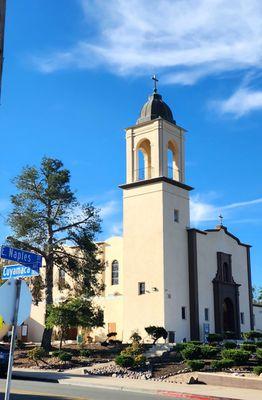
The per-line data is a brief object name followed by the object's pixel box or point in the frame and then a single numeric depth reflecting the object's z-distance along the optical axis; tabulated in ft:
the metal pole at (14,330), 30.94
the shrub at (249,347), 93.32
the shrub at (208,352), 84.74
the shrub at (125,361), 81.92
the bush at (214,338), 115.85
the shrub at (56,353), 96.65
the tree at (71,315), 101.65
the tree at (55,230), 113.60
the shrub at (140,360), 82.89
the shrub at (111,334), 132.88
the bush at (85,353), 99.35
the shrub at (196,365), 75.43
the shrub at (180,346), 98.70
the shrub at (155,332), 113.29
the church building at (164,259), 122.01
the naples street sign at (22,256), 37.11
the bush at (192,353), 84.69
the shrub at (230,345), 102.01
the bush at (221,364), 73.87
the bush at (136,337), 116.37
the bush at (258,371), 67.67
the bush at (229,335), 127.95
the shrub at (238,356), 76.84
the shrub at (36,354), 91.86
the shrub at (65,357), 90.94
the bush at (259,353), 74.64
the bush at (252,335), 126.11
